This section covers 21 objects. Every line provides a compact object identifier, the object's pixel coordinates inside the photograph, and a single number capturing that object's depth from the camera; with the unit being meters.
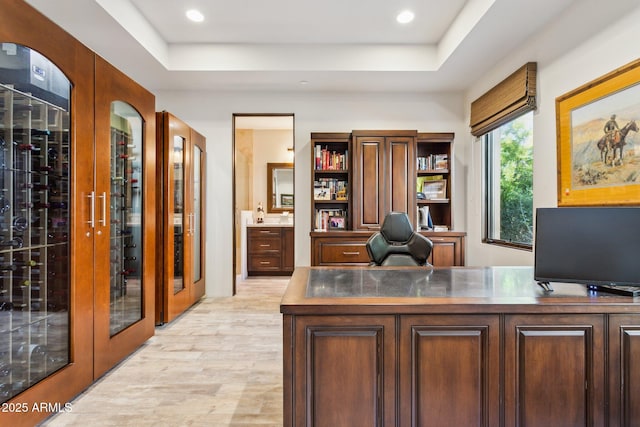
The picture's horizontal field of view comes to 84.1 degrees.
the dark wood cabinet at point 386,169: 4.36
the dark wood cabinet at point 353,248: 4.31
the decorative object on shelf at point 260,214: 6.76
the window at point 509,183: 3.46
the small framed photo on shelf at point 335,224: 4.66
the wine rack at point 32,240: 1.77
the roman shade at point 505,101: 3.16
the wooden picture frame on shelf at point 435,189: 4.70
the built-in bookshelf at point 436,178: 4.62
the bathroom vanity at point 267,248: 6.30
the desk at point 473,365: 1.46
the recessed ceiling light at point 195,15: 3.40
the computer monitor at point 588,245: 1.57
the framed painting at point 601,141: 2.22
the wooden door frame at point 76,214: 1.83
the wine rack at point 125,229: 2.70
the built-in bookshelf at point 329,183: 4.53
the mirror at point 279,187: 6.91
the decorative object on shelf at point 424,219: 4.62
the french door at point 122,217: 2.38
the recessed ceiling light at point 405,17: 3.41
